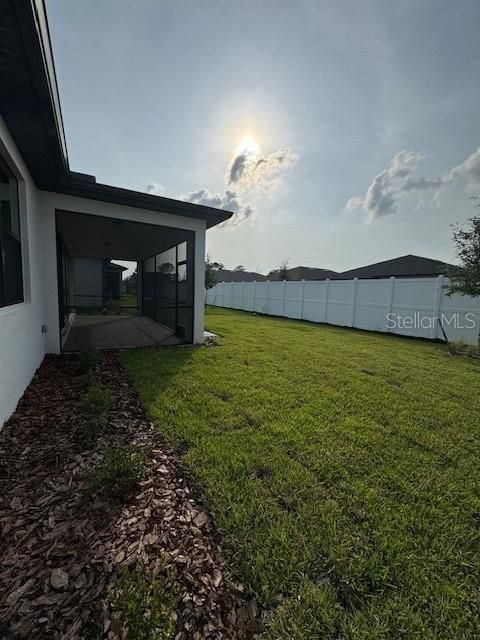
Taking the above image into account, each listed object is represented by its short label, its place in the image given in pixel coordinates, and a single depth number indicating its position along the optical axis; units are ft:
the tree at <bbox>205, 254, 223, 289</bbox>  66.95
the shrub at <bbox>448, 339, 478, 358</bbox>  24.32
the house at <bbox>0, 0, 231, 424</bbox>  7.78
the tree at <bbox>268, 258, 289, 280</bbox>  92.94
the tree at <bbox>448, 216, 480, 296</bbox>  25.30
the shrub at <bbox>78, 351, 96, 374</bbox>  15.37
